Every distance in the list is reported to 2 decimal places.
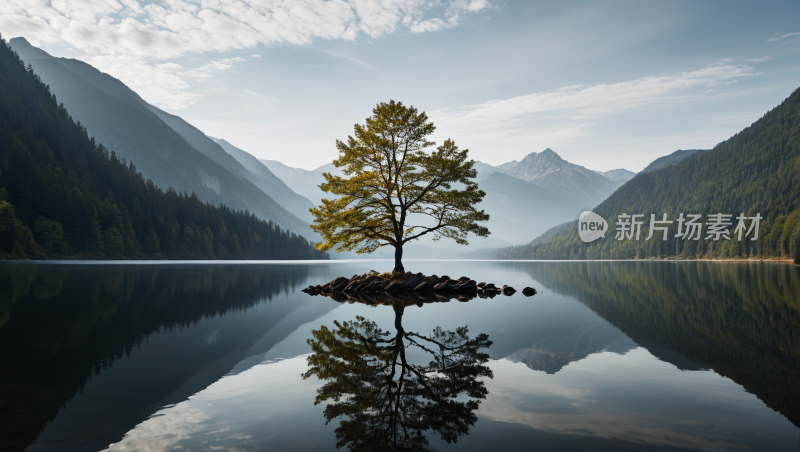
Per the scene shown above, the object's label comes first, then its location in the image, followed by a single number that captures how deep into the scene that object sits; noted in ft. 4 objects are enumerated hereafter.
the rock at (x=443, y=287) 106.73
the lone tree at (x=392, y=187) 114.42
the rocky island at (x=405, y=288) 99.39
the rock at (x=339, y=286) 109.70
